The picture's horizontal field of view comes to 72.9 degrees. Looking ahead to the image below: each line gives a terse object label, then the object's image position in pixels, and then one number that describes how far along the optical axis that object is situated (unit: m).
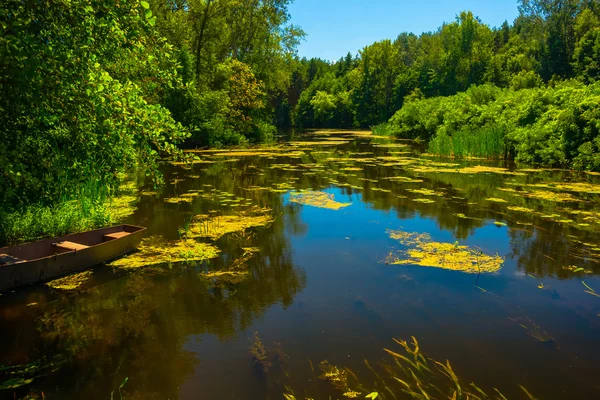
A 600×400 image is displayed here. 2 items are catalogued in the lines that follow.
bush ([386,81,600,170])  15.41
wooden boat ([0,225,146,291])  5.41
